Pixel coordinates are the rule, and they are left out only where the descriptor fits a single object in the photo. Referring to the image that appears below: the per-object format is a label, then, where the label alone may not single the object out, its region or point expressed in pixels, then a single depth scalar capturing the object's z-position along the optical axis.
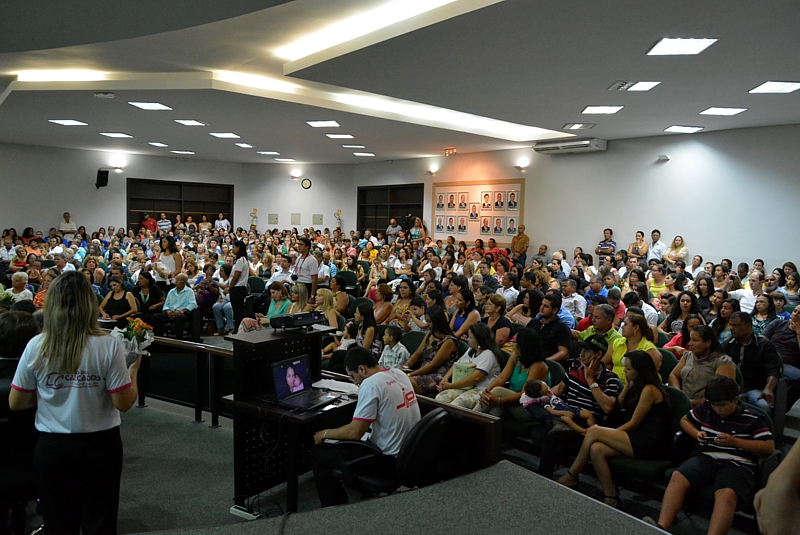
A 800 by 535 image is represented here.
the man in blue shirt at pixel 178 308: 7.54
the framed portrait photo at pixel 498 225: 14.19
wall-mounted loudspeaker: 16.48
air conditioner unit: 11.66
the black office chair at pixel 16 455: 2.63
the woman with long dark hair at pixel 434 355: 4.50
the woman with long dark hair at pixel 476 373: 4.10
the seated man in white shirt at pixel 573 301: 6.61
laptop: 3.36
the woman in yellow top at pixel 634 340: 4.28
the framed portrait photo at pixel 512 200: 13.86
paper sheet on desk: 3.69
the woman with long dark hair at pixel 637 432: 3.32
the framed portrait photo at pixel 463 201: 14.97
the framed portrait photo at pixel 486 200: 14.43
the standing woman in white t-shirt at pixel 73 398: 2.20
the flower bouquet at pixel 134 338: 3.09
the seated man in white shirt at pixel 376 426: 3.05
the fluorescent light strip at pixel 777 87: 6.86
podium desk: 3.30
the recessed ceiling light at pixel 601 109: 8.52
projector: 3.52
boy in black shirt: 2.88
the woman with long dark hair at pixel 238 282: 8.08
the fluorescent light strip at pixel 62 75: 8.41
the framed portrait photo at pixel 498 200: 14.13
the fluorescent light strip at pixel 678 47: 5.29
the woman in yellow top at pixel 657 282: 7.94
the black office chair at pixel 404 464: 2.81
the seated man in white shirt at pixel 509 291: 7.21
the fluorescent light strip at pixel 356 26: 5.61
